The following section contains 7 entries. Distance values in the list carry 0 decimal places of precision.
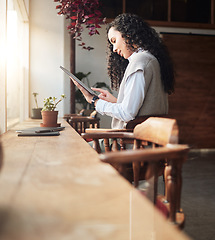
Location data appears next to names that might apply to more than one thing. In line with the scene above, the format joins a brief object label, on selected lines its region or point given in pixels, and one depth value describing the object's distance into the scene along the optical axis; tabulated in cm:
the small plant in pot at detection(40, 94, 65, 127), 221
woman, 201
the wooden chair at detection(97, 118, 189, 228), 89
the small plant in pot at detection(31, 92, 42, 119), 365
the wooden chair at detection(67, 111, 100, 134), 333
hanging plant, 318
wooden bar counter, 43
